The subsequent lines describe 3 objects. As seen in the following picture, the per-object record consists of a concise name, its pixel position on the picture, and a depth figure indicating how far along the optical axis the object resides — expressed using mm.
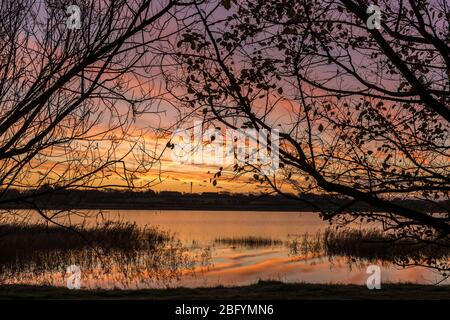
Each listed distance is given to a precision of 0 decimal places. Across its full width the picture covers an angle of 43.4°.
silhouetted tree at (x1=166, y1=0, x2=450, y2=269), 6180
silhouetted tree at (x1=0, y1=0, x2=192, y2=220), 5312
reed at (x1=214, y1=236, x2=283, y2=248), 41353
